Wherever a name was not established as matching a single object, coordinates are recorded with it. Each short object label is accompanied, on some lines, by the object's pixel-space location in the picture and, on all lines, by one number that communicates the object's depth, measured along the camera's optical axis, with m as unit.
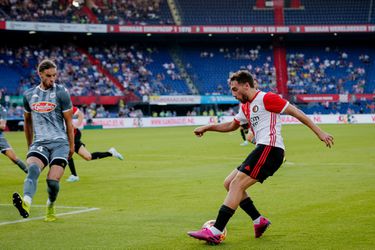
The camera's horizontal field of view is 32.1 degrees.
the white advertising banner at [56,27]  58.16
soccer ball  8.21
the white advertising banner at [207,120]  58.59
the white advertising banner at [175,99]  61.97
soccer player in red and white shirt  8.08
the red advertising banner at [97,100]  58.72
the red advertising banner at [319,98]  66.69
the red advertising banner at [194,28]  60.41
